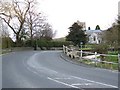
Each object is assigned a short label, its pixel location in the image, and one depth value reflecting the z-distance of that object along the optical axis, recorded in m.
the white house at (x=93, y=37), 164.88
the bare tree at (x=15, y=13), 78.90
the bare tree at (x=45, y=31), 104.06
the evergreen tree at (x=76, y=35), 98.94
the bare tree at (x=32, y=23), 90.63
